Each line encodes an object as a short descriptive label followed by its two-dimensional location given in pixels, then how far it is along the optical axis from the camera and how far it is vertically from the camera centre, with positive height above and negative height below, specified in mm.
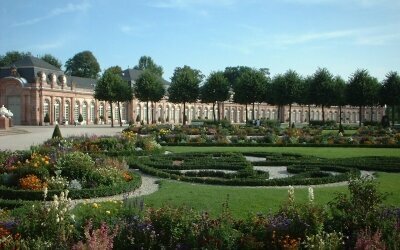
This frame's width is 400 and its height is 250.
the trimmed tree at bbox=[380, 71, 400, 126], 49906 +1734
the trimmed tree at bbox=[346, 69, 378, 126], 49344 +1849
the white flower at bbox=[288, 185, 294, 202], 6156 -1212
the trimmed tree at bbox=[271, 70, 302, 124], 51031 +1802
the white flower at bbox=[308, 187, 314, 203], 6016 -1188
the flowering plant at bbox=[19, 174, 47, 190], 10375 -1779
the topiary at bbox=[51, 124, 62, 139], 23172 -1367
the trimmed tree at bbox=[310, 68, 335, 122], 50625 +1997
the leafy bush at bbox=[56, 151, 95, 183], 11141 -1516
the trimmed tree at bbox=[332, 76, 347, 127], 51325 +1235
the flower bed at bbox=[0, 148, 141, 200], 10110 -1719
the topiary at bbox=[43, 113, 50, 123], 57206 -1581
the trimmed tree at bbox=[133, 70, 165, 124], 55000 +2213
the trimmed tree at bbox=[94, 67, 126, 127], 52500 +2255
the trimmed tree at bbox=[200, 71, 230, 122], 53500 +2030
